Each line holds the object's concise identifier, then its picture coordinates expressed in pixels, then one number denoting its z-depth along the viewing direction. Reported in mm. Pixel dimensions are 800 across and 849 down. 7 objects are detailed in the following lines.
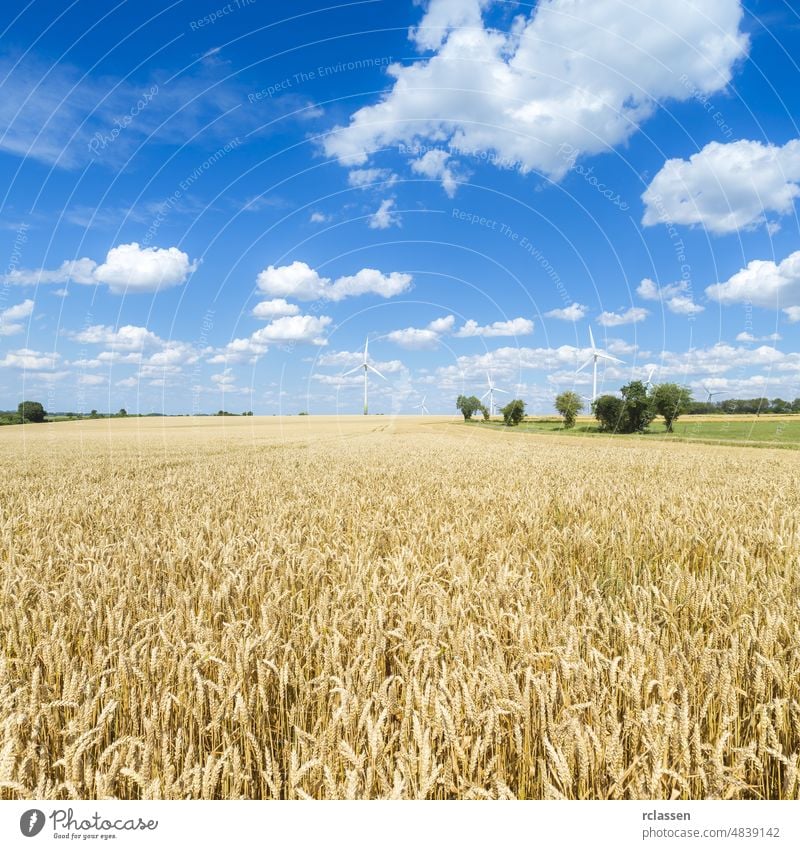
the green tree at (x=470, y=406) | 176250
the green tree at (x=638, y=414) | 91312
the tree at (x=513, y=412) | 127562
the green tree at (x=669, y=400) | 93212
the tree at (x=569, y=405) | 125250
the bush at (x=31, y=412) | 94812
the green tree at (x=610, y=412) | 92438
